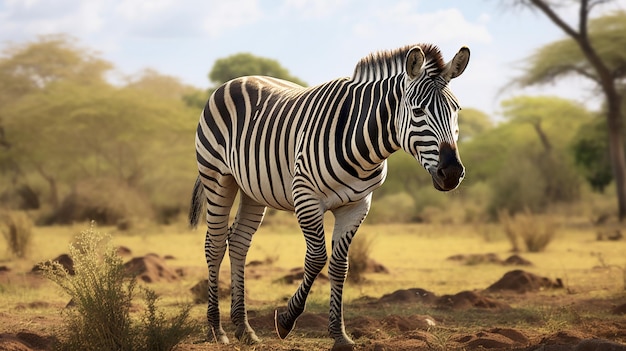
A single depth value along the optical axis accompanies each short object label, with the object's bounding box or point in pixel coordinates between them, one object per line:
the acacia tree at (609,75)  42.87
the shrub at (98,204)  43.00
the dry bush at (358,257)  20.81
